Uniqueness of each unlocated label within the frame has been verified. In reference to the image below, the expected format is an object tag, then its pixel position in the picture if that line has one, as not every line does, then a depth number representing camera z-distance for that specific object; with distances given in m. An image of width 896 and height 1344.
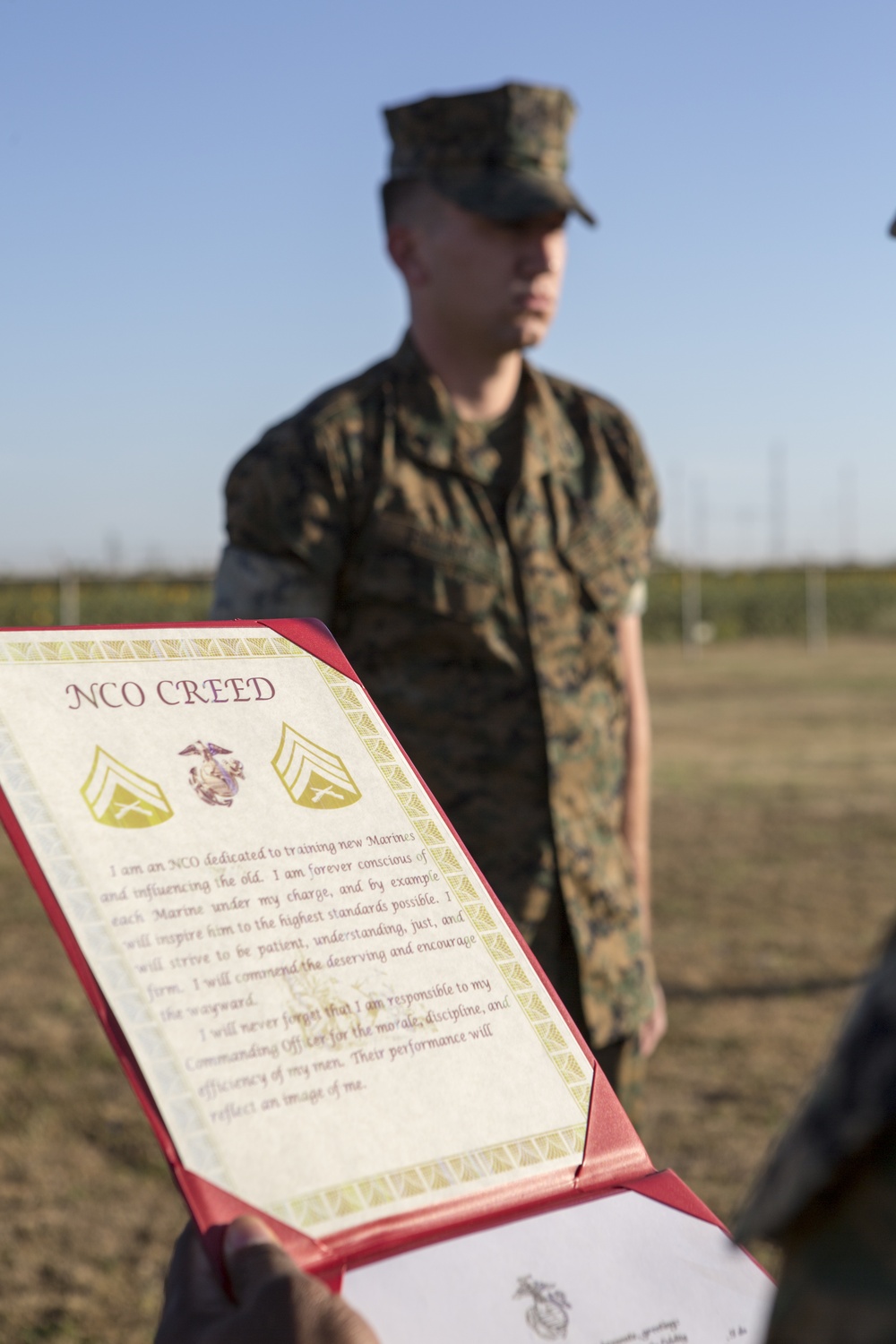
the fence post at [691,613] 31.02
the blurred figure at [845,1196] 0.49
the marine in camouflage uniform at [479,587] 2.38
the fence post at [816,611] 32.75
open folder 0.85
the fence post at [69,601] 24.02
